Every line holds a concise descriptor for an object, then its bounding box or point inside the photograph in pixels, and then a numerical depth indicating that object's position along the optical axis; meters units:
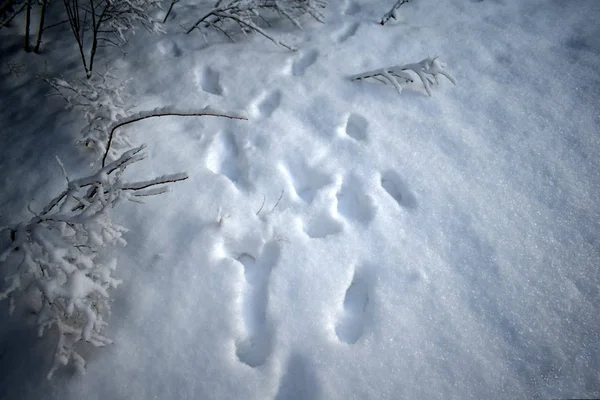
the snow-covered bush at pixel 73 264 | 0.67
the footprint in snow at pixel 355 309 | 0.78
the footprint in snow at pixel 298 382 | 0.73
